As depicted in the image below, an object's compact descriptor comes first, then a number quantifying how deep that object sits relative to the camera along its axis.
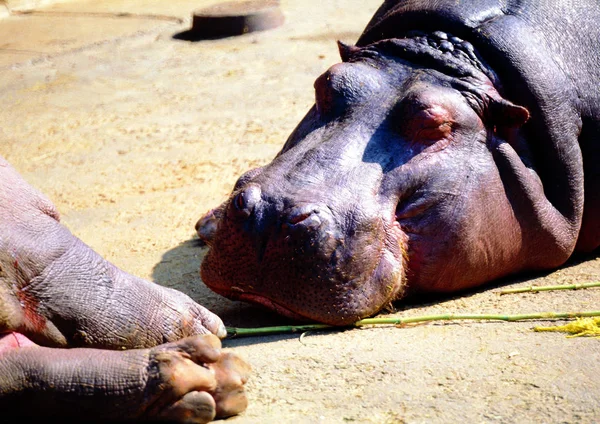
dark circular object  9.12
